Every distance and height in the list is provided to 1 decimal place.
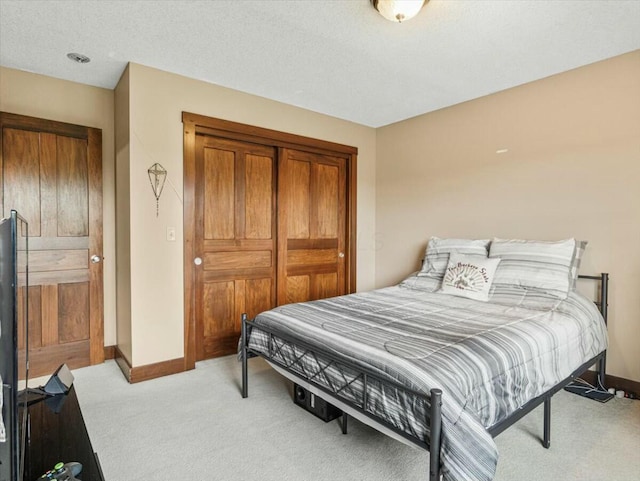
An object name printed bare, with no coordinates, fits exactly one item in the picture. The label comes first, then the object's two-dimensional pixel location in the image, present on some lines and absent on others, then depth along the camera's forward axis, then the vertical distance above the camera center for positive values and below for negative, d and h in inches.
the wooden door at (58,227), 111.0 +3.8
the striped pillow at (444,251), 123.3 -5.1
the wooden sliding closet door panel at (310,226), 149.8 +5.2
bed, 54.5 -21.8
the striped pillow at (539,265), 101.0 -8.4
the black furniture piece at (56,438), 44.6 -28.4
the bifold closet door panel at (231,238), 128.5 -0.1
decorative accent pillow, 108.5 -12.7
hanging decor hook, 113.3 +19.2
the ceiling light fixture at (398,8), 76.5 +49.9
